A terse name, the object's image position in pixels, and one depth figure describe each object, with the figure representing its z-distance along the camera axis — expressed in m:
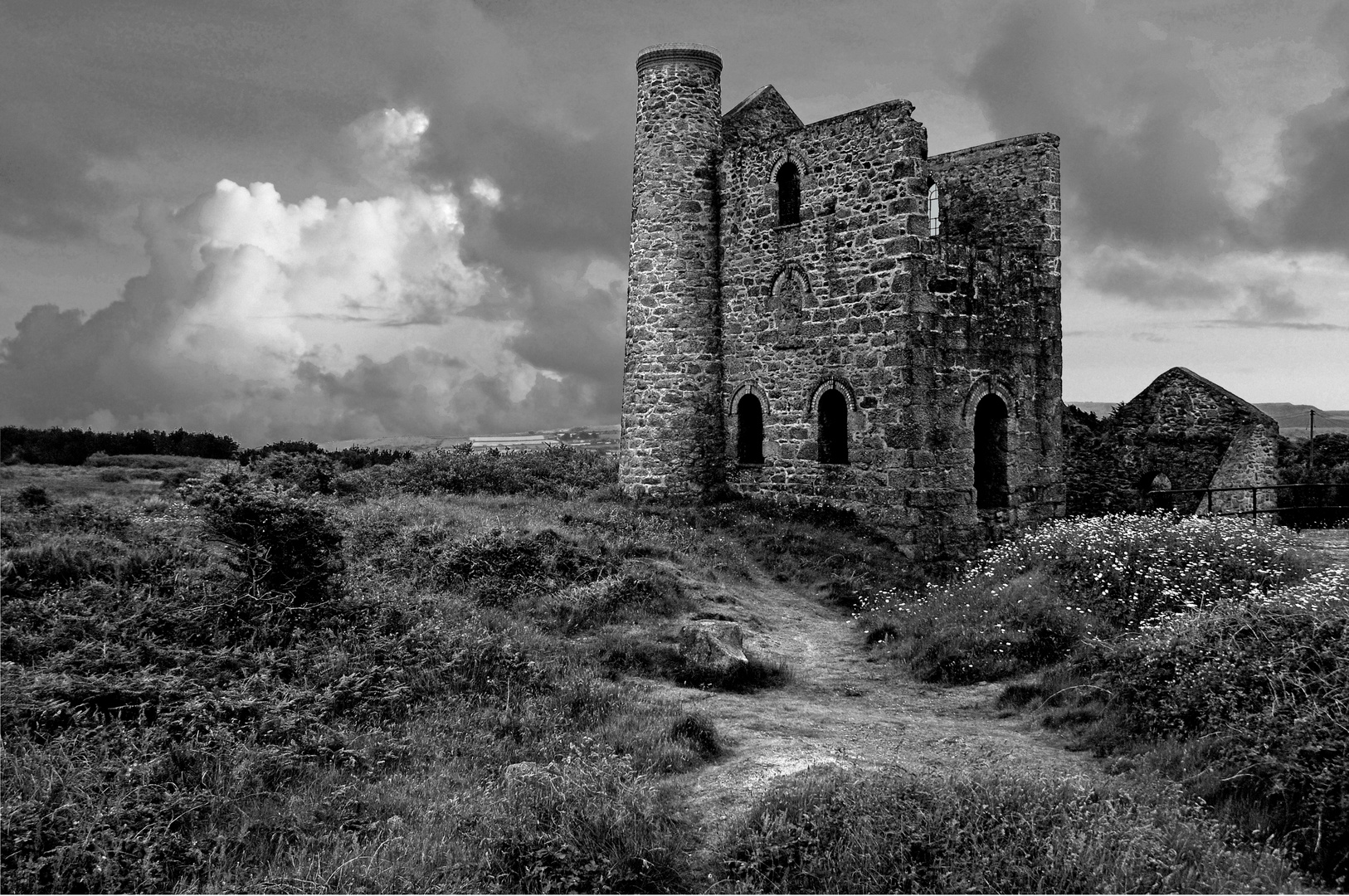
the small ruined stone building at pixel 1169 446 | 22.97
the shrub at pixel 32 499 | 12.13
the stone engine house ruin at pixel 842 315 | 18.94
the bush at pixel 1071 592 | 11.64
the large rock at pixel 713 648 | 11.12
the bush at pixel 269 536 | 10.55
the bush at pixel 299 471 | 21.48
